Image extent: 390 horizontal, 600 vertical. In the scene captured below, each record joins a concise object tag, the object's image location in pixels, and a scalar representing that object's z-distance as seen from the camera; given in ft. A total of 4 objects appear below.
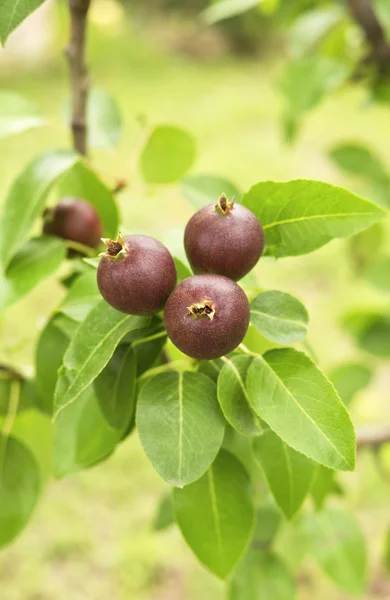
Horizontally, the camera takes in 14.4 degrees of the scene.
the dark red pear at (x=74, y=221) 1.72
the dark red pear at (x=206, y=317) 1.41
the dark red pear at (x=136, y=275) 1.43
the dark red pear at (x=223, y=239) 1.47
